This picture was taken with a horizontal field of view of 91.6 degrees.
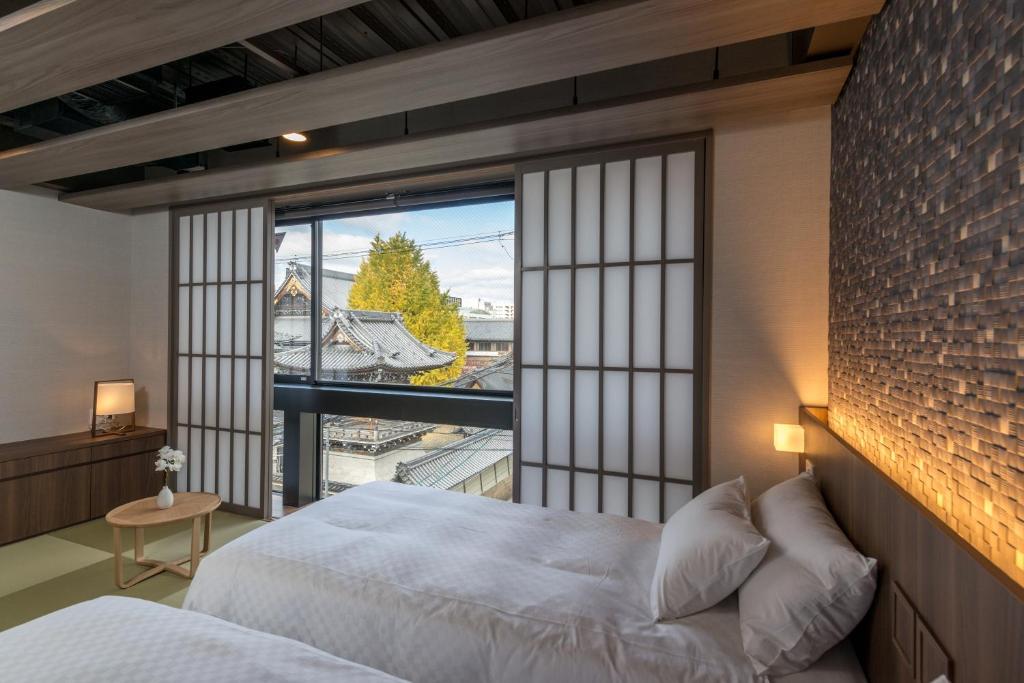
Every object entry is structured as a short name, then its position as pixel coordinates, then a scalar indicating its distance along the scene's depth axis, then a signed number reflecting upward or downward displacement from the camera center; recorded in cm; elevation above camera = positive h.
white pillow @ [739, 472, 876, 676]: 124 -66
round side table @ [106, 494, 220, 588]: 272 -98
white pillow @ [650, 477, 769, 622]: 145 -66
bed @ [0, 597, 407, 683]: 113 -76
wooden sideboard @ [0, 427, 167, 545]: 339 -102
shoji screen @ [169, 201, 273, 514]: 396 -6
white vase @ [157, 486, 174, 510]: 288 -91
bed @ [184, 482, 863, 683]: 134 -80
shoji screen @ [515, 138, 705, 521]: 276 +10
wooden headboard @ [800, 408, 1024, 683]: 76 -47
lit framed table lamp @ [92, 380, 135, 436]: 399 -53
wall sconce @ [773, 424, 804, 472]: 235 -43
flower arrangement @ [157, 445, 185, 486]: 313 -75
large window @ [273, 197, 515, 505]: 388 +9
